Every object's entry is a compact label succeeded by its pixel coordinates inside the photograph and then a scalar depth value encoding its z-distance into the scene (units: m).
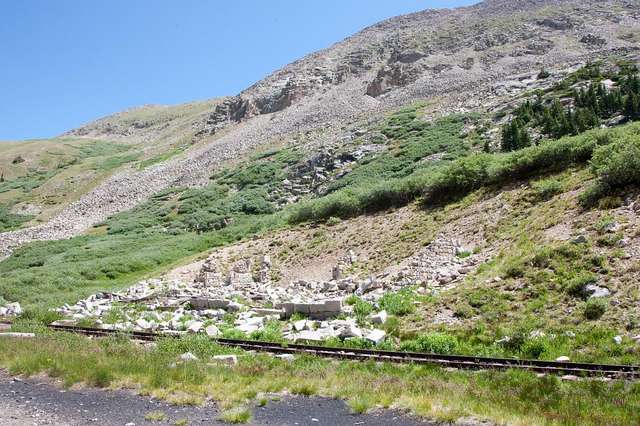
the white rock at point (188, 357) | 10.97
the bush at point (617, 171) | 14.91
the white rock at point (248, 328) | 14.58
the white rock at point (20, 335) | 14.24
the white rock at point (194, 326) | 14.81
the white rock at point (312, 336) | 12.88
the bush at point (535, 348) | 10.21
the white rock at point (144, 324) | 16.01
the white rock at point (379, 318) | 13.56
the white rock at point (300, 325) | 14.05
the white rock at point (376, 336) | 12.19
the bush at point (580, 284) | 11.98
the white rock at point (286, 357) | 11.09
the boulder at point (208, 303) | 17.94
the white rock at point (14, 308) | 20.61
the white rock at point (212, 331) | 14.23
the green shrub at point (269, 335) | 13.63
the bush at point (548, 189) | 17.84
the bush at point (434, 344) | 11.16
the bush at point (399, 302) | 13.95
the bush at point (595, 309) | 10.96
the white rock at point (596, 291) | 11.48
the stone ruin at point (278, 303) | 14.23
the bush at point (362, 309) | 14.30
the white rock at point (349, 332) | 12.61
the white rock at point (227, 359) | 10.88
